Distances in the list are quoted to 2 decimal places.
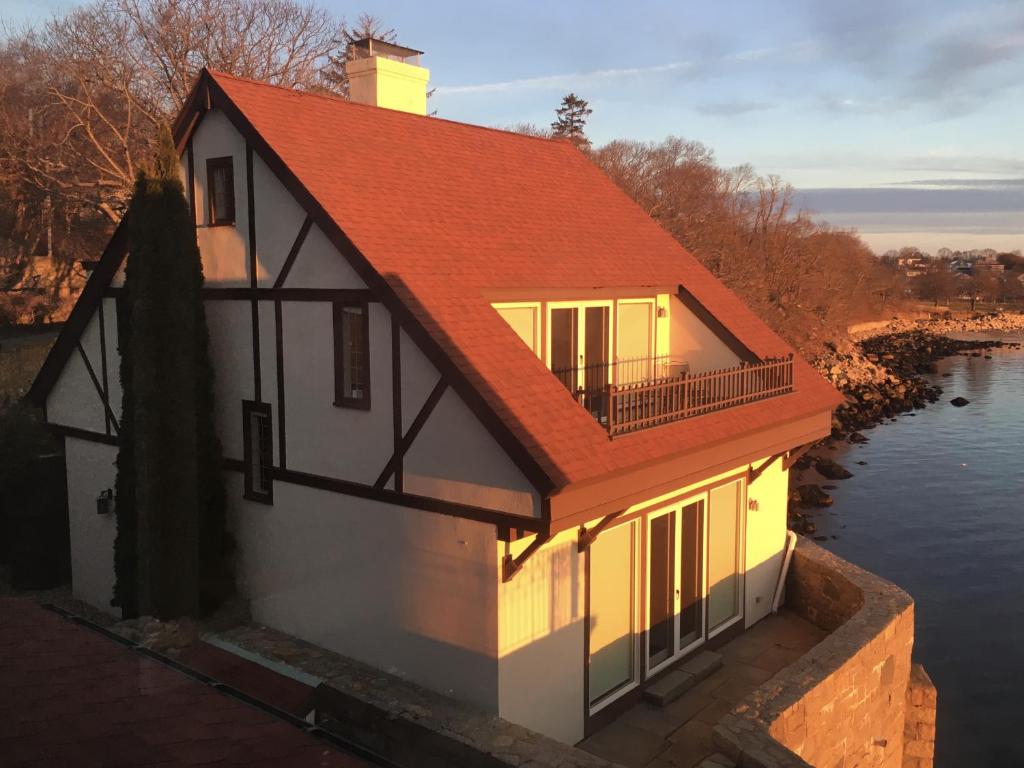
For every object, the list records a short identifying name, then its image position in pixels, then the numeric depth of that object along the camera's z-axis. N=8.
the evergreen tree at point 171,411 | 11.09
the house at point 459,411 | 8.66
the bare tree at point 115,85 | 26.86
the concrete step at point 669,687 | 10.19
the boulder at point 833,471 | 32.19
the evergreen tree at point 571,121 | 57.56
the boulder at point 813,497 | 28.70
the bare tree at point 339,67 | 33.31
